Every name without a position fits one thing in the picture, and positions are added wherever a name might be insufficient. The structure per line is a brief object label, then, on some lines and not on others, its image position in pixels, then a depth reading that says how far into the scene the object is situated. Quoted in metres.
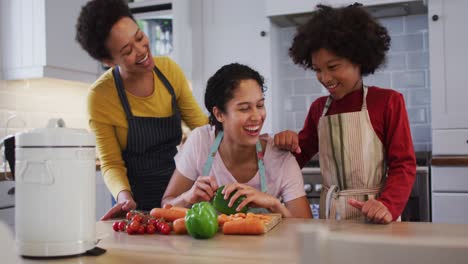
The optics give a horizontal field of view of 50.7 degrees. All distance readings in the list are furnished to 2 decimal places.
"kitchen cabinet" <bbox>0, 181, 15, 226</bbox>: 2.58
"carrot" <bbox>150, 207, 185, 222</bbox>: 1.31
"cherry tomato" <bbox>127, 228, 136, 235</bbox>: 1.20
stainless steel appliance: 2.80
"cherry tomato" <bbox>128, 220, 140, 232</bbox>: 1.20
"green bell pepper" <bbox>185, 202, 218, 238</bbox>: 1.11
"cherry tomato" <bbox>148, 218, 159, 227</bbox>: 1.23
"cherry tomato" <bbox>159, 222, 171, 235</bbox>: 1.20
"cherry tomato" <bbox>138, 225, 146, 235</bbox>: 1.20
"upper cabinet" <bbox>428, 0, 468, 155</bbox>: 2.92
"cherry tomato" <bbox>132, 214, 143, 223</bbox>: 1.22
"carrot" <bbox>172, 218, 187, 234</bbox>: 1.19
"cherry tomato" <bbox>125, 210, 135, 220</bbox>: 1.29
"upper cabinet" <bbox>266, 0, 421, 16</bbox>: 3.14
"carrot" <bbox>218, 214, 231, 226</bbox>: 1.21
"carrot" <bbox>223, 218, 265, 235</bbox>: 1.14
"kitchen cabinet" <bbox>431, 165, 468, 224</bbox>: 2.76
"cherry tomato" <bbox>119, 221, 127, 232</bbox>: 1.25
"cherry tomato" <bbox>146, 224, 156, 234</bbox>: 1.21
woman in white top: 1.66
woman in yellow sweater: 1.88
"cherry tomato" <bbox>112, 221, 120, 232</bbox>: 1.27
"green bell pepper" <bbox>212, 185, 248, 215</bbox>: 1.39
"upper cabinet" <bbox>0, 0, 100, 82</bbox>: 3.16
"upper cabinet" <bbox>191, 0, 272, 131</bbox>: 3.49
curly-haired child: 1.66
